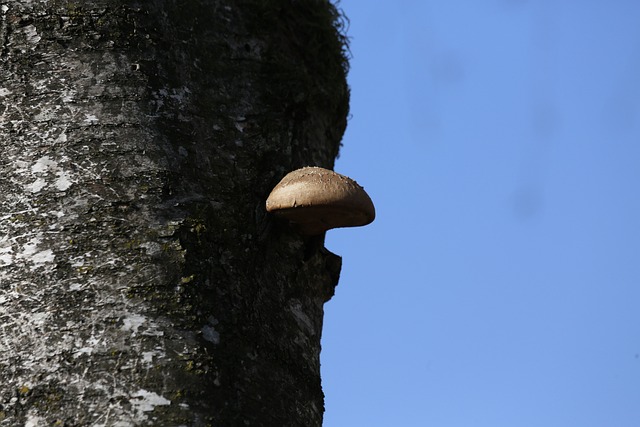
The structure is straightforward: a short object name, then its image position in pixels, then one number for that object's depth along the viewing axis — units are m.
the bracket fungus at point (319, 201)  5.80
